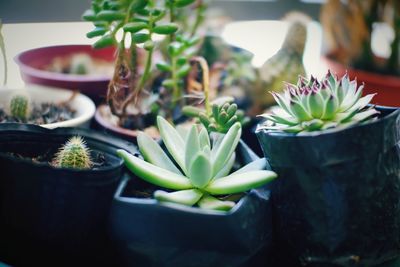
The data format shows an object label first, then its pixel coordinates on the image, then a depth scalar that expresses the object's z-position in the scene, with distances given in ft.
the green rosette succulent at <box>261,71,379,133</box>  2.02
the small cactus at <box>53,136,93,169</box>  2.19
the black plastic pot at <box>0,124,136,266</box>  2.03
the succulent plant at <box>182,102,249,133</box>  2.46
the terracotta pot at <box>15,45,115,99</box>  3.30
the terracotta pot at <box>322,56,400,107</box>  3.92
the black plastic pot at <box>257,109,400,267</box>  1.98
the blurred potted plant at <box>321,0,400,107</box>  4.36
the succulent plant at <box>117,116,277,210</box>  2.04
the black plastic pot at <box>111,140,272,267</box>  1.91
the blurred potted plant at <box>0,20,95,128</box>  2.96
